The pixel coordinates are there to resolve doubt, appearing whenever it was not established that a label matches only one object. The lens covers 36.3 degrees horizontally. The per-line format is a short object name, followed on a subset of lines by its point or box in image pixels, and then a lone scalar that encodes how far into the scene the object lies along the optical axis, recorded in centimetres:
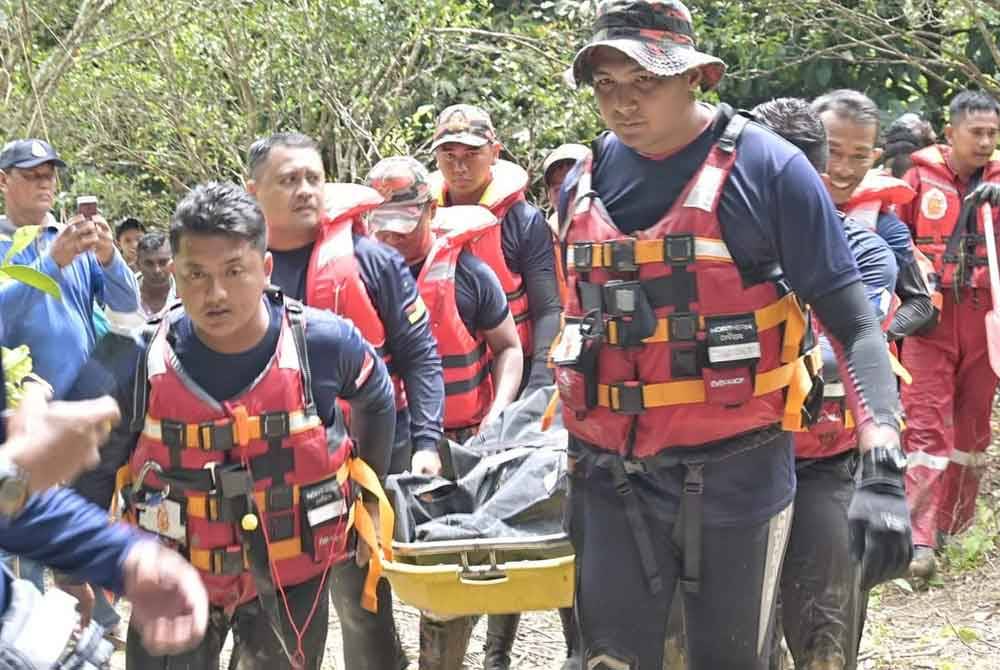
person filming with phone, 628
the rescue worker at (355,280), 519
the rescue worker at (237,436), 412
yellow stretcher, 450
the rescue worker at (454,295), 593
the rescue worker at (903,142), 912
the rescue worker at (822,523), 477
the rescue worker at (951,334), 771
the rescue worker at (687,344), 377
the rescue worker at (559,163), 759
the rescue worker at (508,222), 670
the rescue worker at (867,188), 533
